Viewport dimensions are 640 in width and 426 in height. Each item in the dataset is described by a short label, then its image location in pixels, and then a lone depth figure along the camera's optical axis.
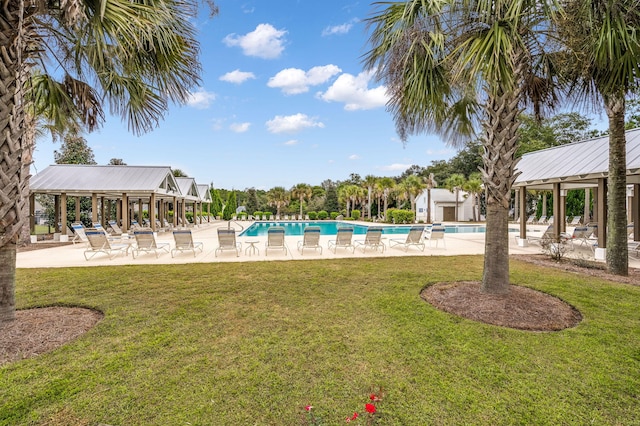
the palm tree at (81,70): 3.66
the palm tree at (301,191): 45.75
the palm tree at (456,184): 36.39
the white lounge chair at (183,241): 10.38
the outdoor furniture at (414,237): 11.91
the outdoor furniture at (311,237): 11.21
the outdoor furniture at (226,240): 10.52
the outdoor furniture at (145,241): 10.34
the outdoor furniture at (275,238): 11.02
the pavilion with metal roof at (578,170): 9.67
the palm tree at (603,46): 4.08
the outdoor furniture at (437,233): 12.53
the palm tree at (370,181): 36.66
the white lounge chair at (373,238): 11.48
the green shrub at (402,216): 32.17
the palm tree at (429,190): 33.34
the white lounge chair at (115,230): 17.36
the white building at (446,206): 38.60
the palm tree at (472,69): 4.23
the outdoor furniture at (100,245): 10.06
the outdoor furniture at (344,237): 11.54
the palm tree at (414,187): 36.25
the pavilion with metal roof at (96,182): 16.05
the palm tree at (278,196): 45.66
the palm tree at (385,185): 35.50
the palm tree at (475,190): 34.59
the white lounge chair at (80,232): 13.43
